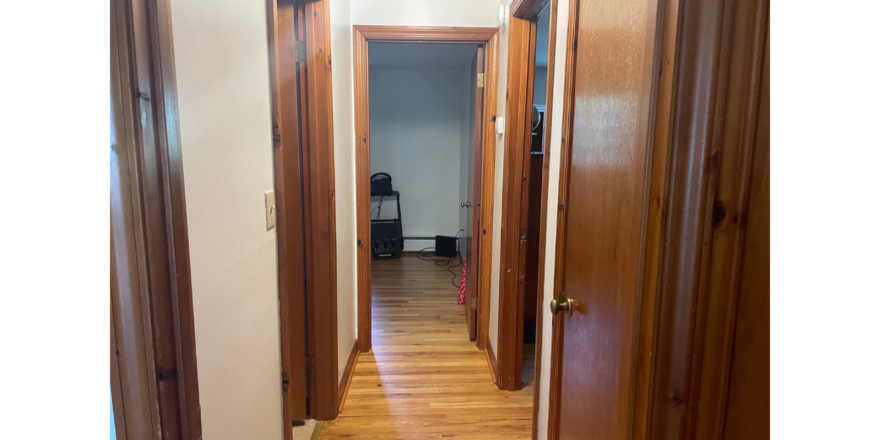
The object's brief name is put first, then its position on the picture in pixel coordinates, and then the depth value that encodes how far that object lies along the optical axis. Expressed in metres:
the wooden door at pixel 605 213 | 0.73
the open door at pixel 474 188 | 2.56
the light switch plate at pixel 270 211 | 1.10
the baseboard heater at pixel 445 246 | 5.00
